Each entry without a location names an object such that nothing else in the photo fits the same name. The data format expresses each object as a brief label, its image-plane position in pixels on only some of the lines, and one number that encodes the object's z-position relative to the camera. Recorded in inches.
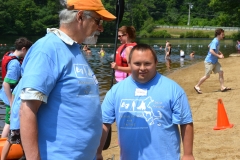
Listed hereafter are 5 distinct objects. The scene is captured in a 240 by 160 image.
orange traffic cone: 272.7
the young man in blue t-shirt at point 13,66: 221.9
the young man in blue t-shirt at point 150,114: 119.4
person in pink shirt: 240.8
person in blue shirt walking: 421.7
